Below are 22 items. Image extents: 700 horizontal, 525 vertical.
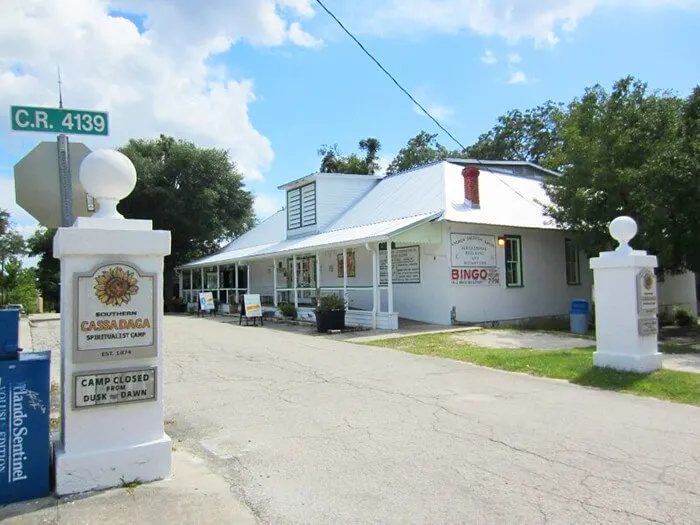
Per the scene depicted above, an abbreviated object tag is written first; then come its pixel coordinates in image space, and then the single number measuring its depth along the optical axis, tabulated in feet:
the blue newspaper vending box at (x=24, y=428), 12.73
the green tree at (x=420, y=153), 145.59
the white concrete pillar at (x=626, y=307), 27.68
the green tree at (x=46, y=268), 130.82
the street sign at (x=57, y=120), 16.17
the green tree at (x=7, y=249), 107.67
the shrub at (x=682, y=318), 69.41
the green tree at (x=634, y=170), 44.86
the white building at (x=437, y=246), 55.36
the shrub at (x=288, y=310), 67.77
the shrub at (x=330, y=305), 52.54
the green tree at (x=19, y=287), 106.52
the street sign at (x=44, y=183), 16.10
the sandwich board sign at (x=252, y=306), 62.75
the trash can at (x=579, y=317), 55.26
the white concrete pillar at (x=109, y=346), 13.34
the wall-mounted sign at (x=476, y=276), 55.31
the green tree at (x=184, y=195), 116.98
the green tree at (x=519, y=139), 138.00
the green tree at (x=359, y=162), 144.77
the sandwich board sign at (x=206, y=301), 81.97
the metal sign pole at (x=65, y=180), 16.29
